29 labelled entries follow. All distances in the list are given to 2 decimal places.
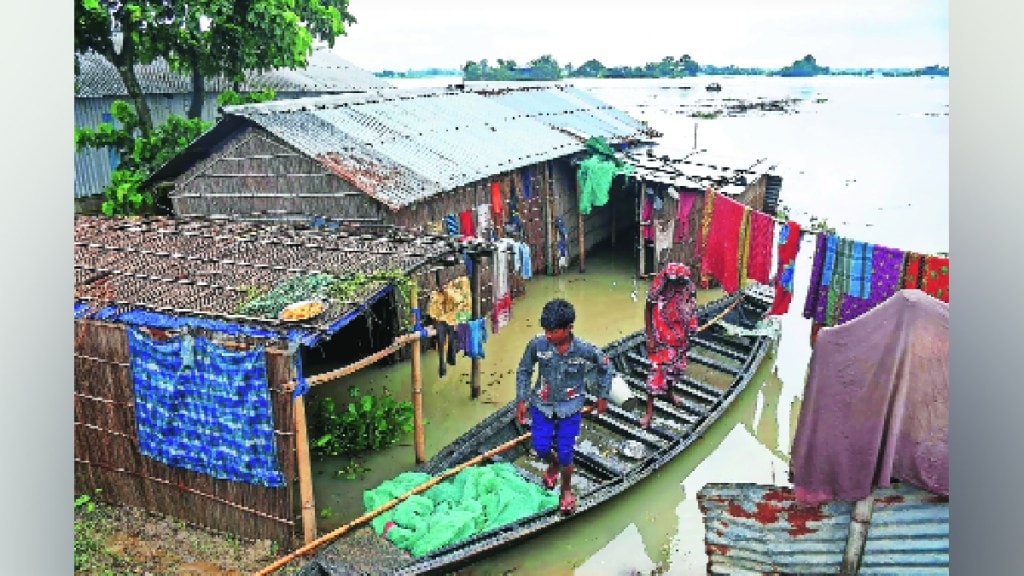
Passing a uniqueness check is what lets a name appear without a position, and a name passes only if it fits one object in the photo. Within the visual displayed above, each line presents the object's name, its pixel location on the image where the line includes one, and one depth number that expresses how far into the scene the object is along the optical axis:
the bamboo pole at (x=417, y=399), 6.86
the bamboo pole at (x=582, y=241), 14.01
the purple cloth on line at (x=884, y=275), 6.74
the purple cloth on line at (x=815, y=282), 7.30
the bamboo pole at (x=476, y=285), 7.74
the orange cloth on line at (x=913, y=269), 6.48
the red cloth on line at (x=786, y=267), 7.84
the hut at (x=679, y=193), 12.26
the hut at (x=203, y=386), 5.49
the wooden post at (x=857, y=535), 3.76
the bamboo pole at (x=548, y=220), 13.12
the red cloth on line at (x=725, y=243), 9.09
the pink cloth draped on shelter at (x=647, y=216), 12.70
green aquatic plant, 7.45
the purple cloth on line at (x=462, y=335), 7.83
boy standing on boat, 5.29
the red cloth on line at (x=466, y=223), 10.90
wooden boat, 5.20
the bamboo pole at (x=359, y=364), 5.56
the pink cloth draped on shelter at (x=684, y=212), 12.07
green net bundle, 5.38
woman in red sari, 7.24
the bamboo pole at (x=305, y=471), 5.46
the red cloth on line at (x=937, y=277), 6.28
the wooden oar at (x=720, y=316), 9.73
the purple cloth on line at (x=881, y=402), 3.54
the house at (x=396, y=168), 9.48
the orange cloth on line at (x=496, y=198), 11.64
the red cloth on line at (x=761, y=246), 8.48
